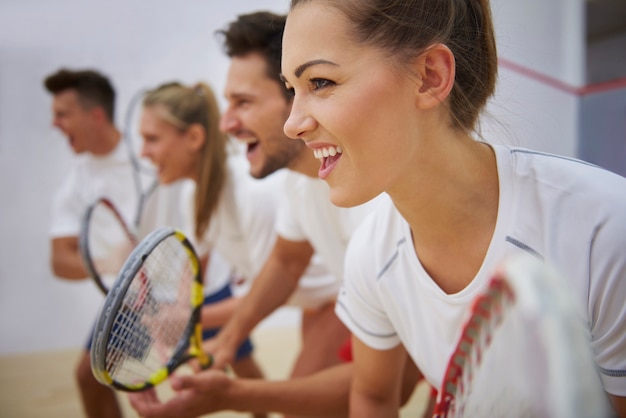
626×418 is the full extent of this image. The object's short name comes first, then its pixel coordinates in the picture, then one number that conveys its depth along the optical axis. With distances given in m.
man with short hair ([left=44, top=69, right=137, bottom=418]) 2.23
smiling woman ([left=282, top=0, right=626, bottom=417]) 0.64
